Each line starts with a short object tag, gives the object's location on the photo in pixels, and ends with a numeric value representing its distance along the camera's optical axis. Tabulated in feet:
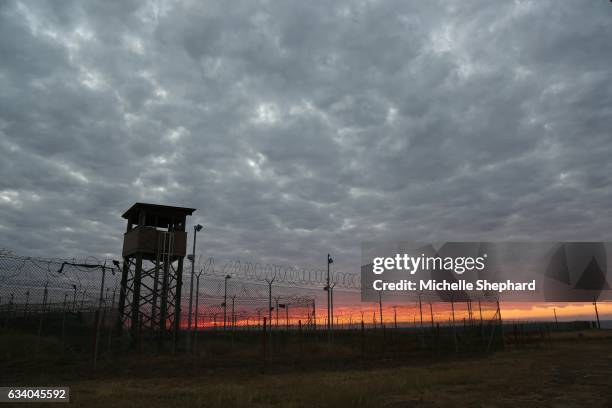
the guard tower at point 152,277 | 87.04
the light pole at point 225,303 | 78.38
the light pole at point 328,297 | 90.38
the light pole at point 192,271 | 73.14
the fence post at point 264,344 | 59.36
